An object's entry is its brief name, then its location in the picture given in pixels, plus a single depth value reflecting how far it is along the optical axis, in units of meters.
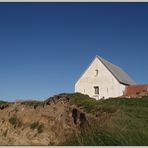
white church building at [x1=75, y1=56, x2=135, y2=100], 22.54
